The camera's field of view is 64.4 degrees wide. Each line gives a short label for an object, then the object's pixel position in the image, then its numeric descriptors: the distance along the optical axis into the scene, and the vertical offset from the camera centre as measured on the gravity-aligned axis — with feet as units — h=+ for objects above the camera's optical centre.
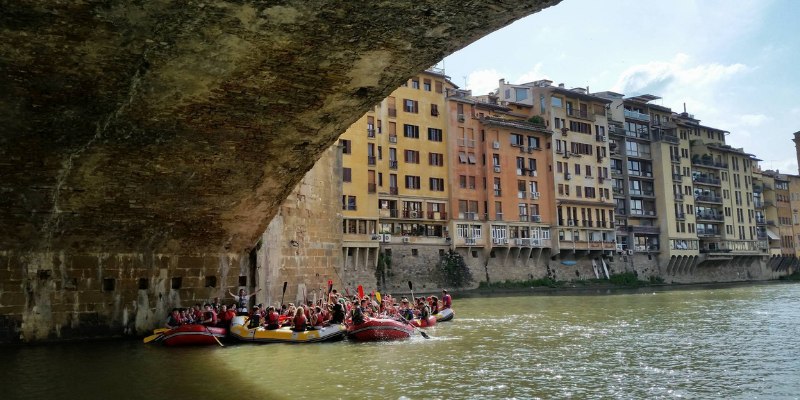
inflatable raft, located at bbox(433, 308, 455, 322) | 86.51 -6.27
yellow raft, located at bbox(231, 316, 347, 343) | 62.75 -5.91
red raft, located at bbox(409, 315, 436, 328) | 74.87 -6.32
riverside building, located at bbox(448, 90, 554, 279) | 173.78 +24.29
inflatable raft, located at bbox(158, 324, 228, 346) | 59.47 -5.41
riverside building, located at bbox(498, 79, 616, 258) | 194.90 +31.57
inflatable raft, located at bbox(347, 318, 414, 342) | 63.31 -5.92
